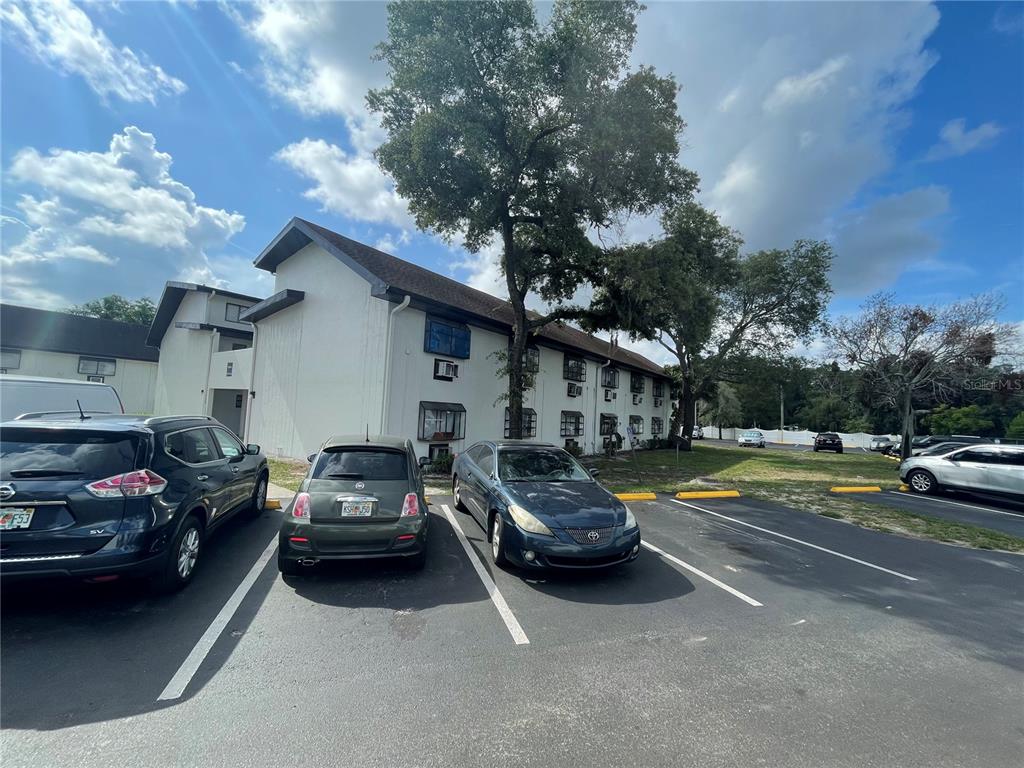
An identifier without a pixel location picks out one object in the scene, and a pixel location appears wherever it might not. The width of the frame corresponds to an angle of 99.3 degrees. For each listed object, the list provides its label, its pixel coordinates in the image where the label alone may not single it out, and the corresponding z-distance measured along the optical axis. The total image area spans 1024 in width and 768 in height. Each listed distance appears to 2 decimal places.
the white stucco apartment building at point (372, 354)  13.36
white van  6.59
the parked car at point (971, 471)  11.08
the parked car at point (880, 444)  33.40
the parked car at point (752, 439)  42.72
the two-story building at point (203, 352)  20.38
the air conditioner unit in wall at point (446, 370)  14.64
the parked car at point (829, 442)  34.34
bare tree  17.78
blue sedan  4.94
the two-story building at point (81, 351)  25.58
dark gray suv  3.51
